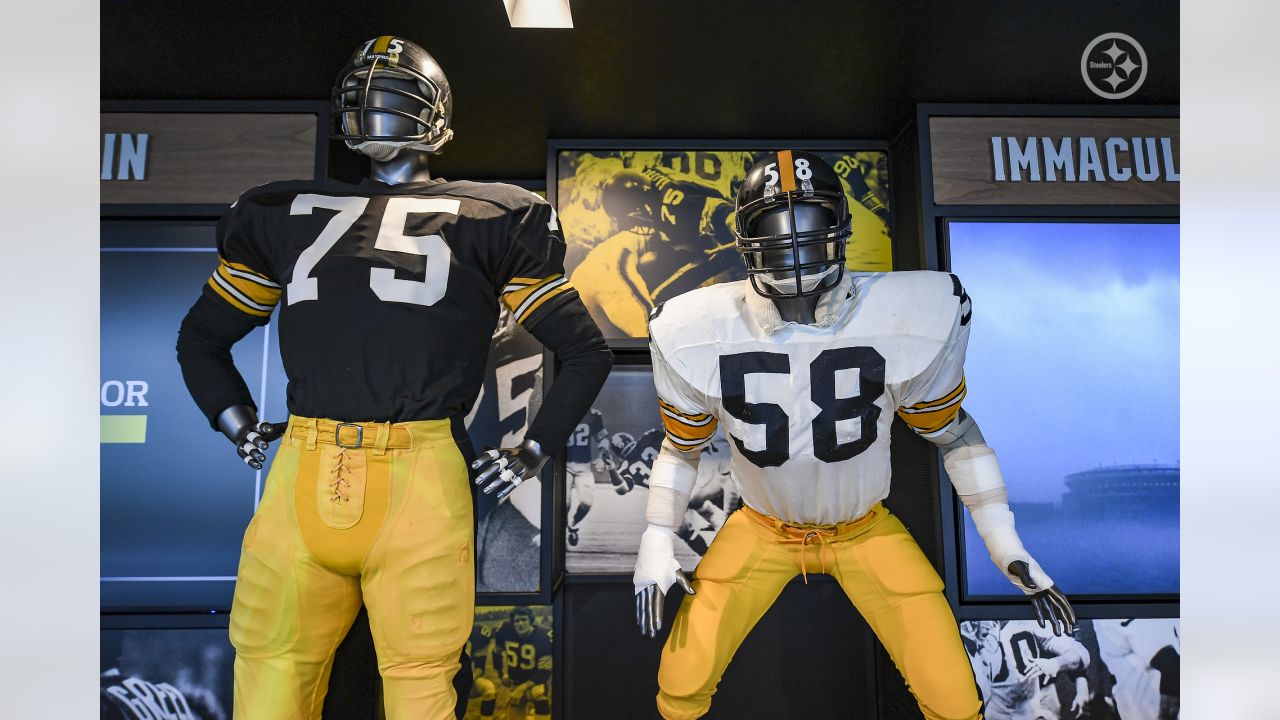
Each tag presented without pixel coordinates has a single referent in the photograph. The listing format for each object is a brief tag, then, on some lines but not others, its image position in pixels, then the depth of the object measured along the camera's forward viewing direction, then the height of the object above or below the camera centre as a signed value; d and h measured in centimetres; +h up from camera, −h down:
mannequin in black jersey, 148 -1
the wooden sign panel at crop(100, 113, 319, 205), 223 +61
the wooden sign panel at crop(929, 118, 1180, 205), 228 +59
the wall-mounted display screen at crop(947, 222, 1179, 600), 227 -7
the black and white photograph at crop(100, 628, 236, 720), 211 -82
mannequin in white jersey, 170 -14
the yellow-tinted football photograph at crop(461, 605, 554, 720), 240 -91
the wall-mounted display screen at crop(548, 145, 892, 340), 259 +50
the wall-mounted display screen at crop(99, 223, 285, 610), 218 -21
